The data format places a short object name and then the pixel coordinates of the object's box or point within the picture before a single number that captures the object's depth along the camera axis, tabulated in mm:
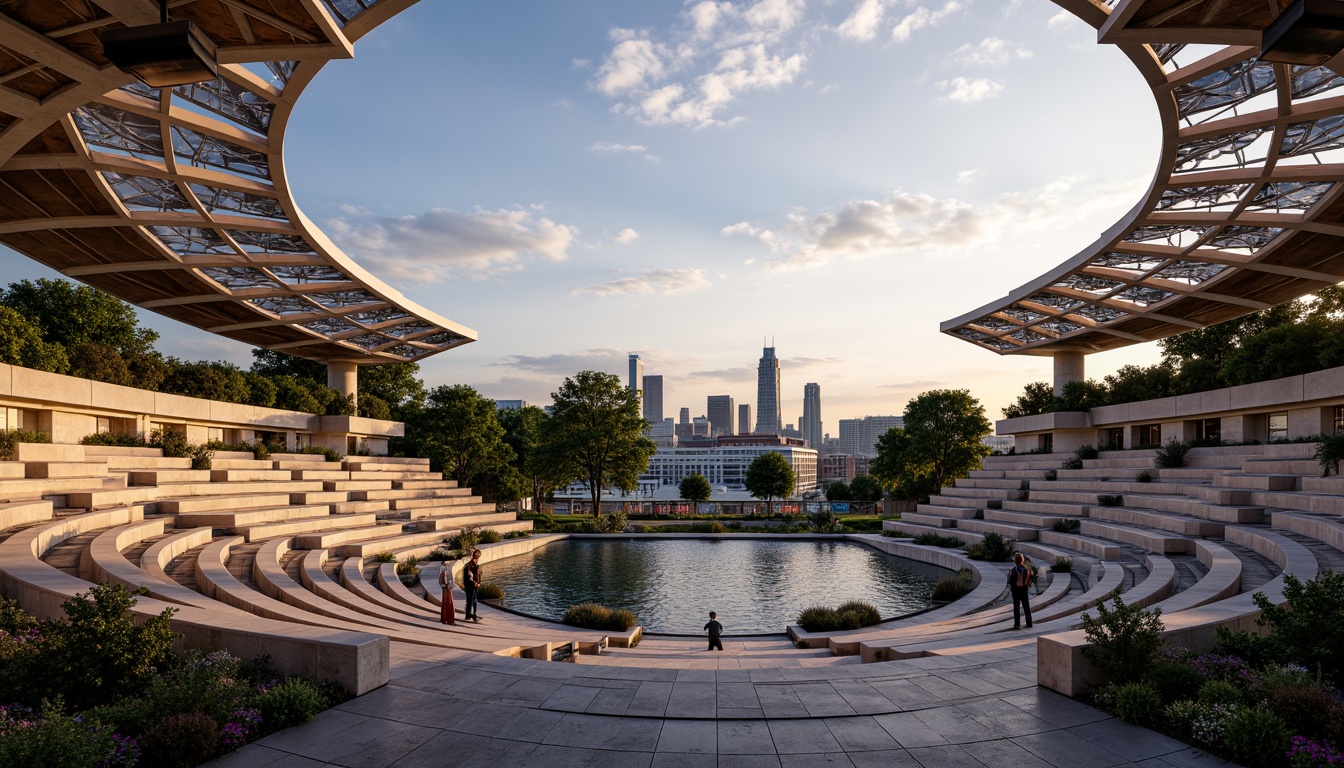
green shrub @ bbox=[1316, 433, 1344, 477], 21094
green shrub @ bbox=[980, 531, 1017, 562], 27833
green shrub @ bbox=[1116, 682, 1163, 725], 7875
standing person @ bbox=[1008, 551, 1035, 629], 15500
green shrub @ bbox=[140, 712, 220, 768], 6785
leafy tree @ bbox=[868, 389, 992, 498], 50250
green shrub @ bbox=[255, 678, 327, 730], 7832
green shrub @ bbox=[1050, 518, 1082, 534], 27894
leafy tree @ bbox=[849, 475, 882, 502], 64062
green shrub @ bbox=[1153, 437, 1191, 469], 30922
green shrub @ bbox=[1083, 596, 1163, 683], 8562
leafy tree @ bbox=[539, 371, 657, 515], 47438
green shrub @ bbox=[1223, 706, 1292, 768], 6625
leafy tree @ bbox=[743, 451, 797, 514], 58750
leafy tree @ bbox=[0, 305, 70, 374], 26359
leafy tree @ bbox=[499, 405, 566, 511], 59038
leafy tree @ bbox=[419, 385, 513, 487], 50375
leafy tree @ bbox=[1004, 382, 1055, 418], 50281
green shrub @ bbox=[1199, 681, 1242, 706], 7590
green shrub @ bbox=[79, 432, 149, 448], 25828
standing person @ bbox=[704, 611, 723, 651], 16100
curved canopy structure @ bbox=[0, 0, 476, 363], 13180
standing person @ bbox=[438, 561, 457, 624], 17031
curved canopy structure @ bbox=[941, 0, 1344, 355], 13922
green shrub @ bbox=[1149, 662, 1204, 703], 8344
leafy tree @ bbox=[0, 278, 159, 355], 42844
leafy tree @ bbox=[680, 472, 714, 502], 58688
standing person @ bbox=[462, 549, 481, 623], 17875
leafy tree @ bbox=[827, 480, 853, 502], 65312
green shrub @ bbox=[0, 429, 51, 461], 19516
